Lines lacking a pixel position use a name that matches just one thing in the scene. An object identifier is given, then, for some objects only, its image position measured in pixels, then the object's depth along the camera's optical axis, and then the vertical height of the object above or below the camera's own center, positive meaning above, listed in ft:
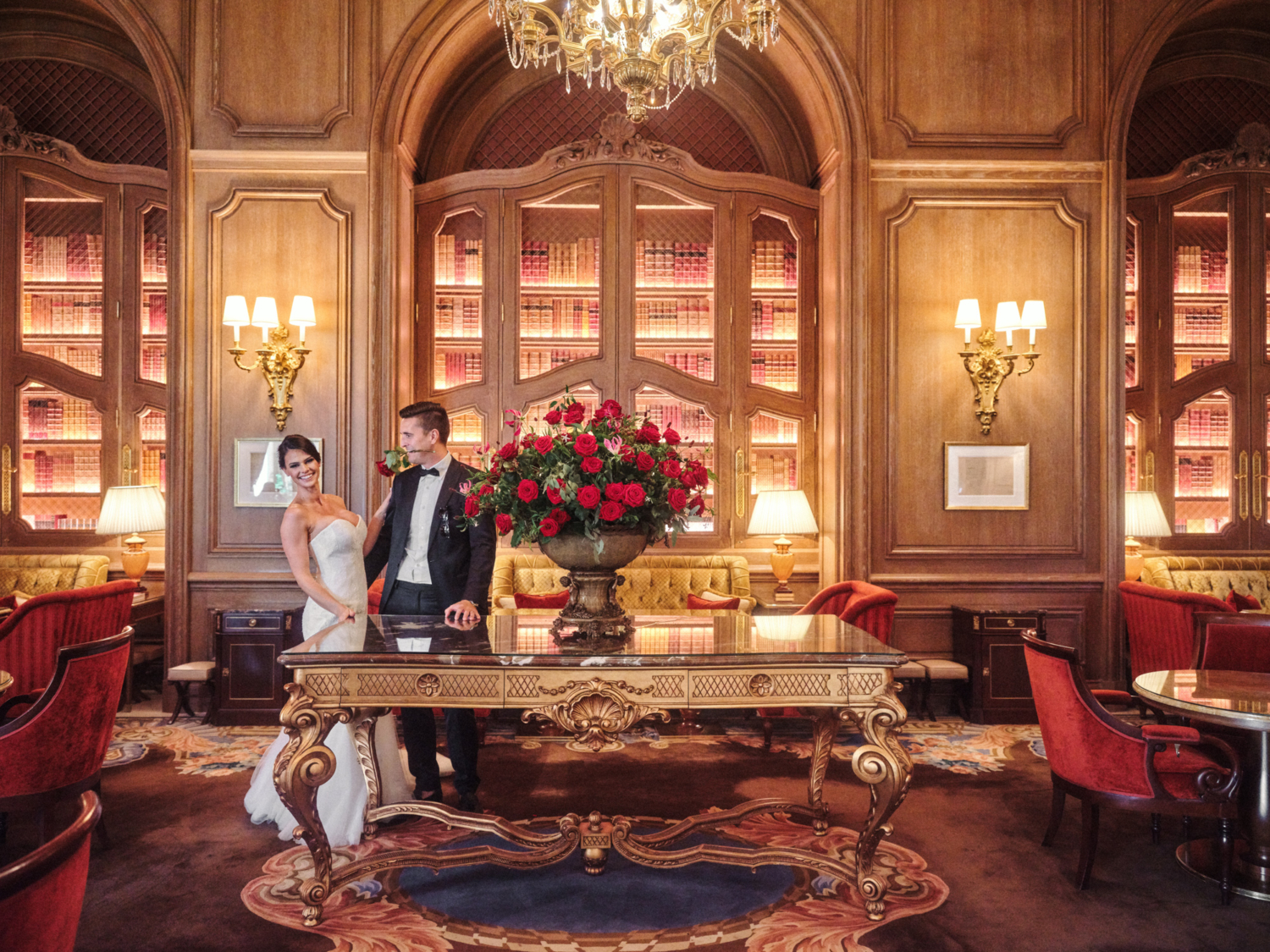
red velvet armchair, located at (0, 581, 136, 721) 13.38 -2.53
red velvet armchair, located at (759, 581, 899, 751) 14.24 -2.28
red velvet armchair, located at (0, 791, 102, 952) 4.10 -2.08
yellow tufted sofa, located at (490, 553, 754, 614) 18.69 -2.28
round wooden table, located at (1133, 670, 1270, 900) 9.25 -3.08
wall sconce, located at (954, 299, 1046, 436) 17.42 +2.40
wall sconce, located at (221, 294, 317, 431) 16.89 +2.42
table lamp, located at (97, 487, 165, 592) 18.10 -1.01
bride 10.94 -1.66
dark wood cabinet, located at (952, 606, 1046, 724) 16.87 -3.73
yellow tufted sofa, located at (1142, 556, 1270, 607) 19.80 -2.34
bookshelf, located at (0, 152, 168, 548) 20.15 +2.91
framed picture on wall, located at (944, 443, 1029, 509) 17.94 -0.12
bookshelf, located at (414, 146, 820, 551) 18.95 +3.64
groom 11.02 -0.81
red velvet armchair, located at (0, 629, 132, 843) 9.45 -2.90
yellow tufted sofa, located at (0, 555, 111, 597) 19.15 -2.26
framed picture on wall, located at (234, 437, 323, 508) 17.35 -0.16
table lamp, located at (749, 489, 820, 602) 18.01 -0.99
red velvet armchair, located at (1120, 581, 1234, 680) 15.20 -2.70
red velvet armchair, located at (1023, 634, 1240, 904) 9.43 -3.21
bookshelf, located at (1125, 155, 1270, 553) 20.84 +2.77
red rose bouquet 8.96 -0.10
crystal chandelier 10.43 +5.43
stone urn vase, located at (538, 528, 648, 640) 9.25 -1.12
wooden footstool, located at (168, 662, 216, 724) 16.46 -3.86
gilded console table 8.50 -2.10
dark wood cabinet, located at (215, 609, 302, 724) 16.33 -3.63
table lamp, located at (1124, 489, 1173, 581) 18.74 -1.04
